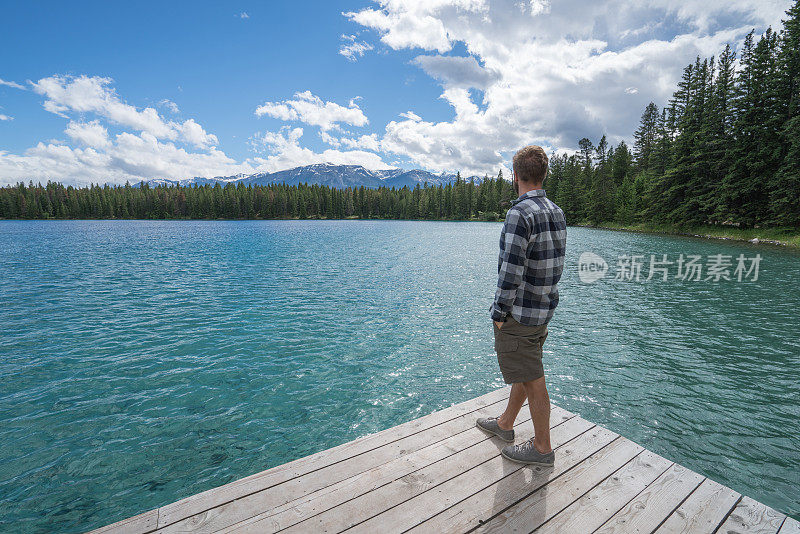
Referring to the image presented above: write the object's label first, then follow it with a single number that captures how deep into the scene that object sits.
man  3.56
